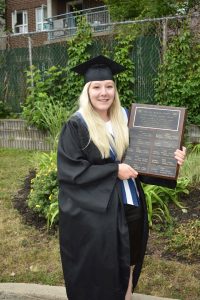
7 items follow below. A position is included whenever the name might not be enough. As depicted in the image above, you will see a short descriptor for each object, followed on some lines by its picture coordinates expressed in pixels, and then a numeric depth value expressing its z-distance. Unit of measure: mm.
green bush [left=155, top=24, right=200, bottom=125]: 8086
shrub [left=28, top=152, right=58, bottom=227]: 4691
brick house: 24234
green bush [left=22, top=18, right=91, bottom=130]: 8766
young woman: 2639
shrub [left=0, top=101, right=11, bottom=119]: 9906
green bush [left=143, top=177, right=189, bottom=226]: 4648
